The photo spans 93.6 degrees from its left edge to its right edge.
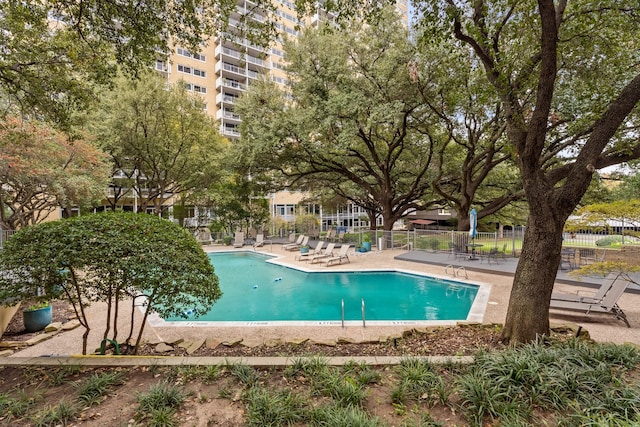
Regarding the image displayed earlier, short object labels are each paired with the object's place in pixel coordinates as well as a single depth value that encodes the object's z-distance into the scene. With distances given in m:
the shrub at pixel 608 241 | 14.17
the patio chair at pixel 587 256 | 10.88
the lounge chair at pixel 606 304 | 6.12
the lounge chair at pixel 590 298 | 6.57
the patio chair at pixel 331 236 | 20.94
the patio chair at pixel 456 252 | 13.38
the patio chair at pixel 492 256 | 12.42
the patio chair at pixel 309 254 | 15.54
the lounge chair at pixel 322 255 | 14.57
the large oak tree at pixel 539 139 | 3.75
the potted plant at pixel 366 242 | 17.48
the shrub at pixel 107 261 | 3.68
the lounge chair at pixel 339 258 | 13.93
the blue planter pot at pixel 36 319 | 5.82
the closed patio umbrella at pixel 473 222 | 12.50
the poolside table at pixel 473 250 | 13.07
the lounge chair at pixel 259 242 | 21.03
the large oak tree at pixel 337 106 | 13.97
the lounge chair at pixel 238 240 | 21.75
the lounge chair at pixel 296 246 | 18.51
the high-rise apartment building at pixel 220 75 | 35.33
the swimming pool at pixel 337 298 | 7.88
